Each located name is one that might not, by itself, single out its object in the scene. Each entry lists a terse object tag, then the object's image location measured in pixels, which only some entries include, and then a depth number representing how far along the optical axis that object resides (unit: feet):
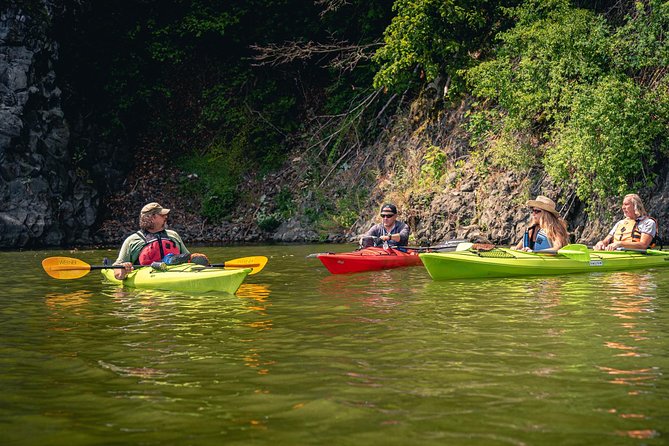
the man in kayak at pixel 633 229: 40.27
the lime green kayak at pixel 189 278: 31.27
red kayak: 40.37
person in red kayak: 43.50
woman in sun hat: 38.45
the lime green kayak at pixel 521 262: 36.17
